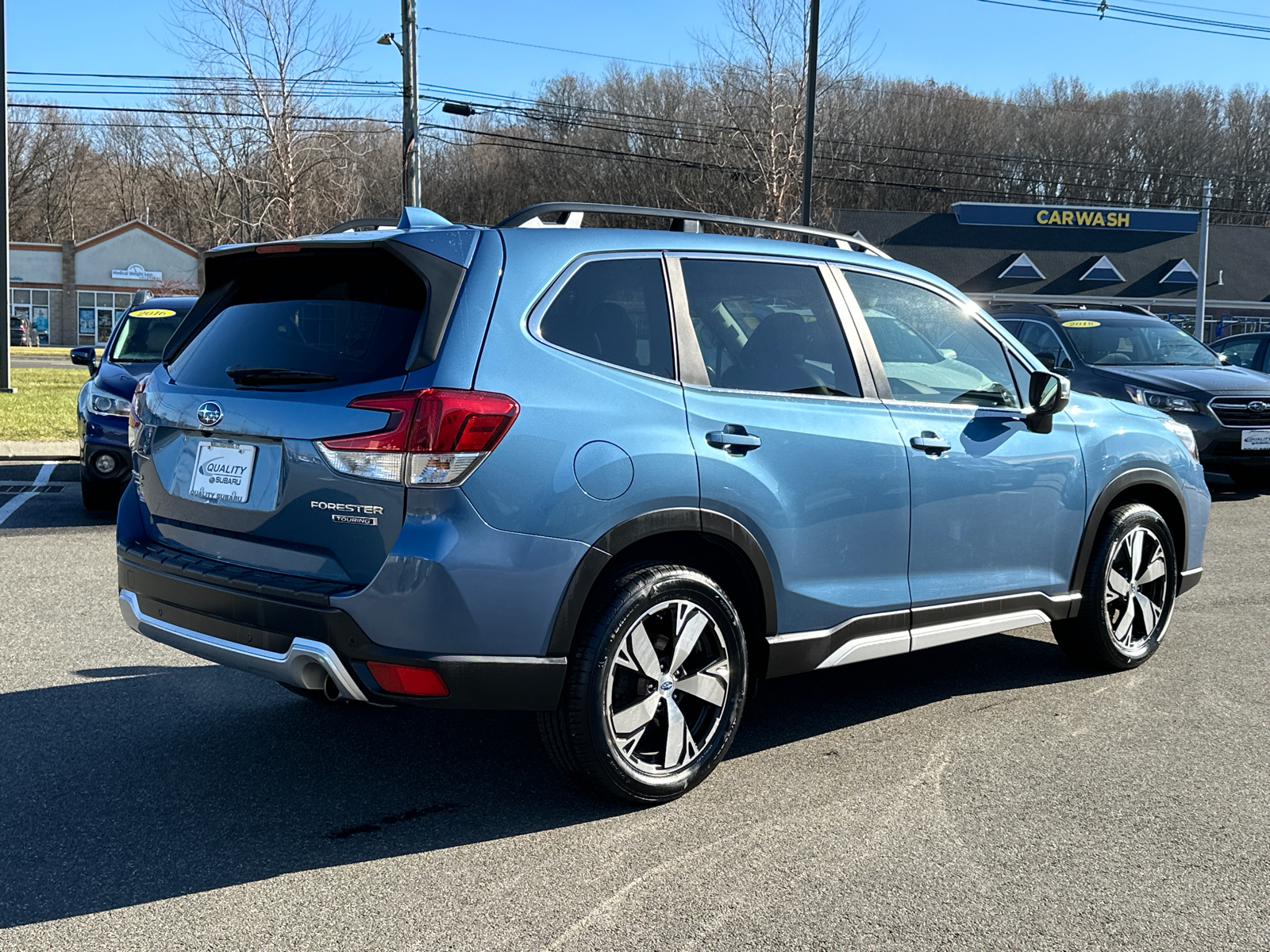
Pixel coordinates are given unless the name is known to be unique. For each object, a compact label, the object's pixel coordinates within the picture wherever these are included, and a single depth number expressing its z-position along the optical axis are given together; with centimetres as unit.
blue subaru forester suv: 353
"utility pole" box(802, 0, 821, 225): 2325
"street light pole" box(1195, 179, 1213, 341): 3978
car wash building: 5012
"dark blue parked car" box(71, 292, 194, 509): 980
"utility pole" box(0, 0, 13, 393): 2234
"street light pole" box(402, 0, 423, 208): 2216
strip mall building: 6781
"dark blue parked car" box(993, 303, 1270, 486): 1184
